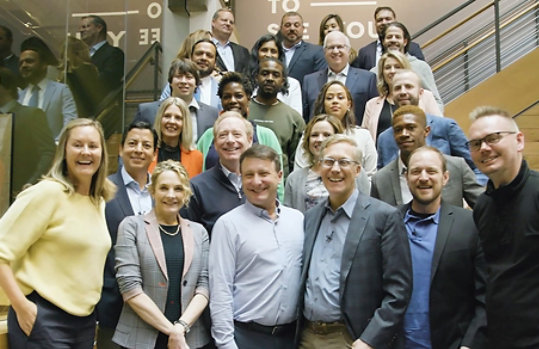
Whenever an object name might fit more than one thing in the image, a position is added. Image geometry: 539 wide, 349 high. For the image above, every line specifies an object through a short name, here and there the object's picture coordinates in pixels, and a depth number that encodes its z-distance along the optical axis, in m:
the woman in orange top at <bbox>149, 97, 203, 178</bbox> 4.10
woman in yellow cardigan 2.52
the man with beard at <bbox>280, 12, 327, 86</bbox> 6.27
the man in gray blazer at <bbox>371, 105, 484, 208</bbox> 3.49
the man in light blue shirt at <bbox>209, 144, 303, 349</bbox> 2.94
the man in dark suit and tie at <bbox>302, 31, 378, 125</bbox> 5.53
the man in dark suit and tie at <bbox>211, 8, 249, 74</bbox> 6.30
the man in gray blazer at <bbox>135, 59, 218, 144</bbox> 4.64
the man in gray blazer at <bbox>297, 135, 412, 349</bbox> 2.75
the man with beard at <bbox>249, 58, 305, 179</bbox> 4.76
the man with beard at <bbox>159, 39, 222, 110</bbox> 5.29
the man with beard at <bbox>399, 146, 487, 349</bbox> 2.80
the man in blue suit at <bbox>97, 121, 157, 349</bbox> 3.13
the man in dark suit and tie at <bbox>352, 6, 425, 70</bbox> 6.28
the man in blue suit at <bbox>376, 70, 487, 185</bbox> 4.07
